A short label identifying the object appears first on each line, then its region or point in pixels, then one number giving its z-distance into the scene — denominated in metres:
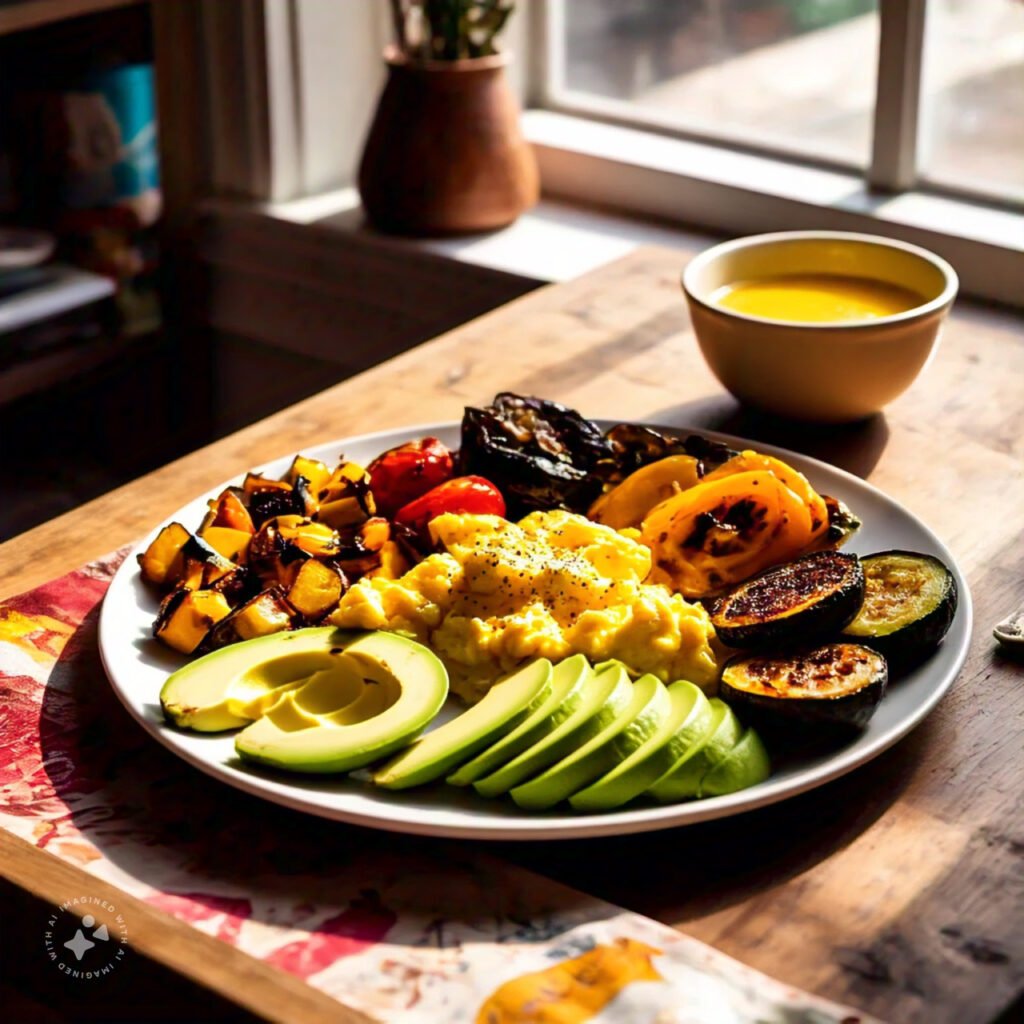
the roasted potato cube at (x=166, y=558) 1.21
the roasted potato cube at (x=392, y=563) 1.22
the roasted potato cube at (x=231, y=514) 1.27
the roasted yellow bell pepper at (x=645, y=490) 1.31
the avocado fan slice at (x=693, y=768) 0.94
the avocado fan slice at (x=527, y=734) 0.96
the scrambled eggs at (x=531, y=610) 1.08
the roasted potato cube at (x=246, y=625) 1.11
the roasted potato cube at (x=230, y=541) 1.24
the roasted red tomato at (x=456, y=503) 1.28
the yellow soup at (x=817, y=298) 1.57
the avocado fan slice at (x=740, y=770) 0.95
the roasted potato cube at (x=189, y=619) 1.12
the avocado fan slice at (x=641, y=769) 0.93
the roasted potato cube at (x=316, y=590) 1.15
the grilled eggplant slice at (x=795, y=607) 1.06
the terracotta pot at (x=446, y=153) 2.30
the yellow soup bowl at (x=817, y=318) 1.48
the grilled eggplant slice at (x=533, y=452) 1.32
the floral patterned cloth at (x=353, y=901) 0.85
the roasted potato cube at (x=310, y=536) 1.22
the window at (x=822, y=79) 2.21
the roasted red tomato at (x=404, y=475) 1.35
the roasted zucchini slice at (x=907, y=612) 1.09
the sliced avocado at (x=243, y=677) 1.01
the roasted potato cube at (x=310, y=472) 1.36
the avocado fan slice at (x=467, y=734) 0.96
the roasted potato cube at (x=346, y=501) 1.31
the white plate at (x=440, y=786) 0.92
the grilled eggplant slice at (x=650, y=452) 1.36
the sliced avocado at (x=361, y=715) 0.96
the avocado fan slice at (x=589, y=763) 0.94
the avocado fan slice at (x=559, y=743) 0.95
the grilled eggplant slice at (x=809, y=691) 1.00
